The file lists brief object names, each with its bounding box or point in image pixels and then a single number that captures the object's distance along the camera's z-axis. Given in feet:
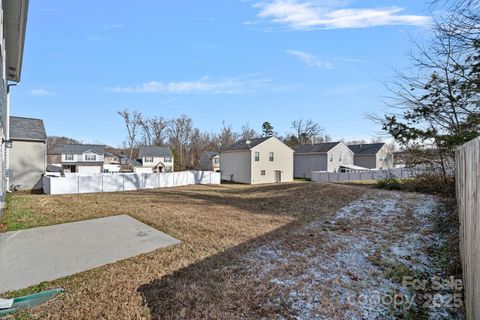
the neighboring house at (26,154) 55.77
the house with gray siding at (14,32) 22.84
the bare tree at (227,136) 172.13
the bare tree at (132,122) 146.88
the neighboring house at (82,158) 123.54
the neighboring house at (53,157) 178.54
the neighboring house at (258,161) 91.25
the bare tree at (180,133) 167.63
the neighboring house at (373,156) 116.98
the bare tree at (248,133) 175.94
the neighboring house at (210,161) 141.90
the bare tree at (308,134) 168.45
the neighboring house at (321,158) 110.22
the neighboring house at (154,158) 141.81
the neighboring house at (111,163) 138.49
